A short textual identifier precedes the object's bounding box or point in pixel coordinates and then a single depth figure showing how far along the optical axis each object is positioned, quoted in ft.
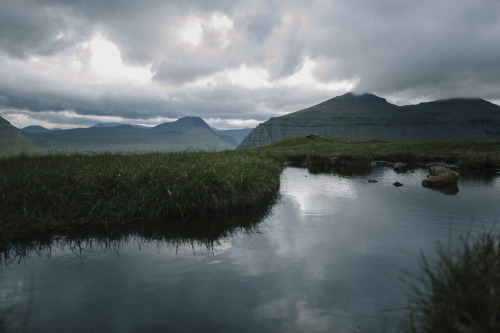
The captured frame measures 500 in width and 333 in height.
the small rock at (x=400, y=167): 96.90
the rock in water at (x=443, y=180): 65.67
